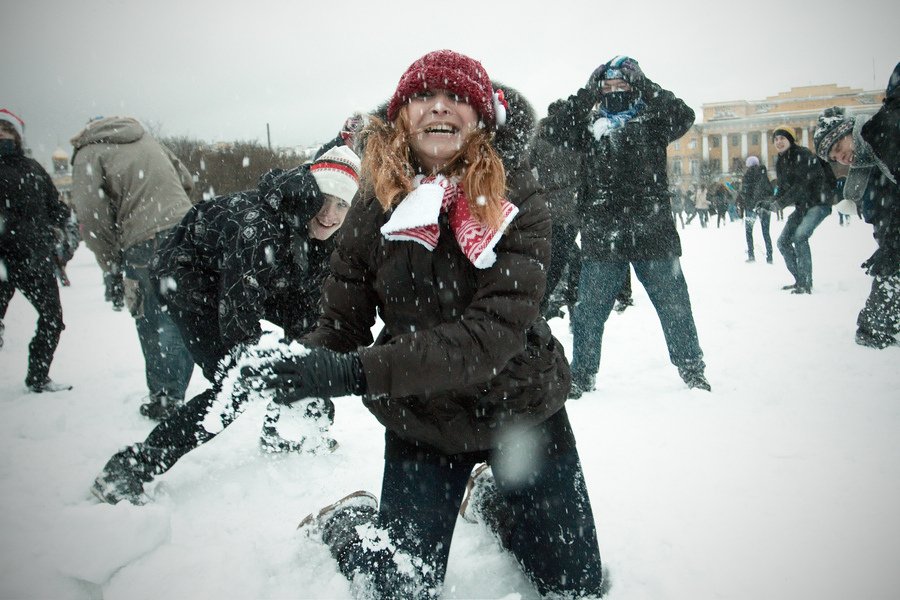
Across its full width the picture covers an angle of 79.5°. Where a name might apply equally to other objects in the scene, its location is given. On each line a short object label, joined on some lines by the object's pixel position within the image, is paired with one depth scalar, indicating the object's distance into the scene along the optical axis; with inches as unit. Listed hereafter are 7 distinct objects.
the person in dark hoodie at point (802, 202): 255.4
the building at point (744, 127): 2701.8
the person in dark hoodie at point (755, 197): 370.0
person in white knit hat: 92.7
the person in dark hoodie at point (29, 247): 156.1
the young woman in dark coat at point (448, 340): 57.7
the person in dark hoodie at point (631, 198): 136.4
